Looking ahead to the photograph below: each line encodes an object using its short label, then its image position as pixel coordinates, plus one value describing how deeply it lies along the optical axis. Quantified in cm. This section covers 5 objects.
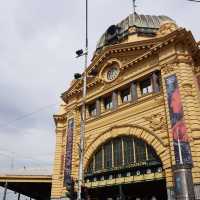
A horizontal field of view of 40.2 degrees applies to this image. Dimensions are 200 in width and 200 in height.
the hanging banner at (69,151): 2999
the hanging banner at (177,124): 1973
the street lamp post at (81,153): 1703
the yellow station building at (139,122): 2066
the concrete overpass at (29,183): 3909
